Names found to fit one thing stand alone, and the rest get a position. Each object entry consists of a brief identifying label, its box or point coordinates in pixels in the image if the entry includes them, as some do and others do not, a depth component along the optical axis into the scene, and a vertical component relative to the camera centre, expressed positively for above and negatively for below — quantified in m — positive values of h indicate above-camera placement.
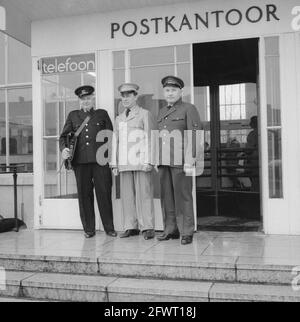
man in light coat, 4.86 +0.12
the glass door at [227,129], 6.98 +0.67
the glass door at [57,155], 5.62 +0.23
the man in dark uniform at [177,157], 4.58 +0.14
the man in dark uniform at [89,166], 5.05 +0.08
